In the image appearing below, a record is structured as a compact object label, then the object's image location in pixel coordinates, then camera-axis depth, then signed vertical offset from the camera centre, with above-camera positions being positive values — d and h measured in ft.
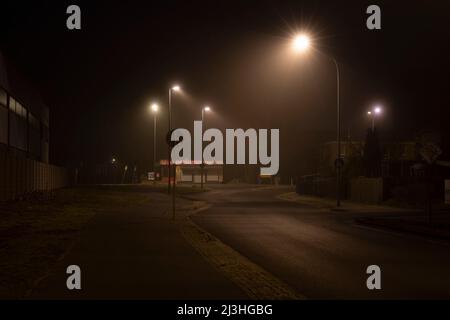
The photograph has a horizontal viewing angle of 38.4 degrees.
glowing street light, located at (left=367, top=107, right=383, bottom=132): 189.43 +19.35
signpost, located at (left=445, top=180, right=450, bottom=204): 67.51 -1.57
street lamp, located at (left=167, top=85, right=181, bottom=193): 149.79 +20.35
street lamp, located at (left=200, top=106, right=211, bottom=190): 209.79 +22.29
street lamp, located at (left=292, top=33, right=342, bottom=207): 113.60 +9.70
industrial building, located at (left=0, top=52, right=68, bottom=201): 111.86 +8.57
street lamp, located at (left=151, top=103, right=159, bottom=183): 222.28 +23.73
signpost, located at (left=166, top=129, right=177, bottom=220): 73.81 +4.09
